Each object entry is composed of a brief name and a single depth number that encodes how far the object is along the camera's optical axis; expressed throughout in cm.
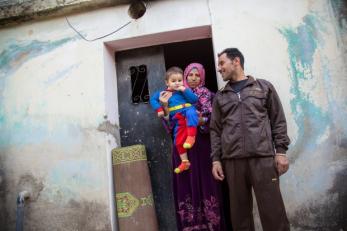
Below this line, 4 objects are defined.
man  292
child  361
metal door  431
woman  370
